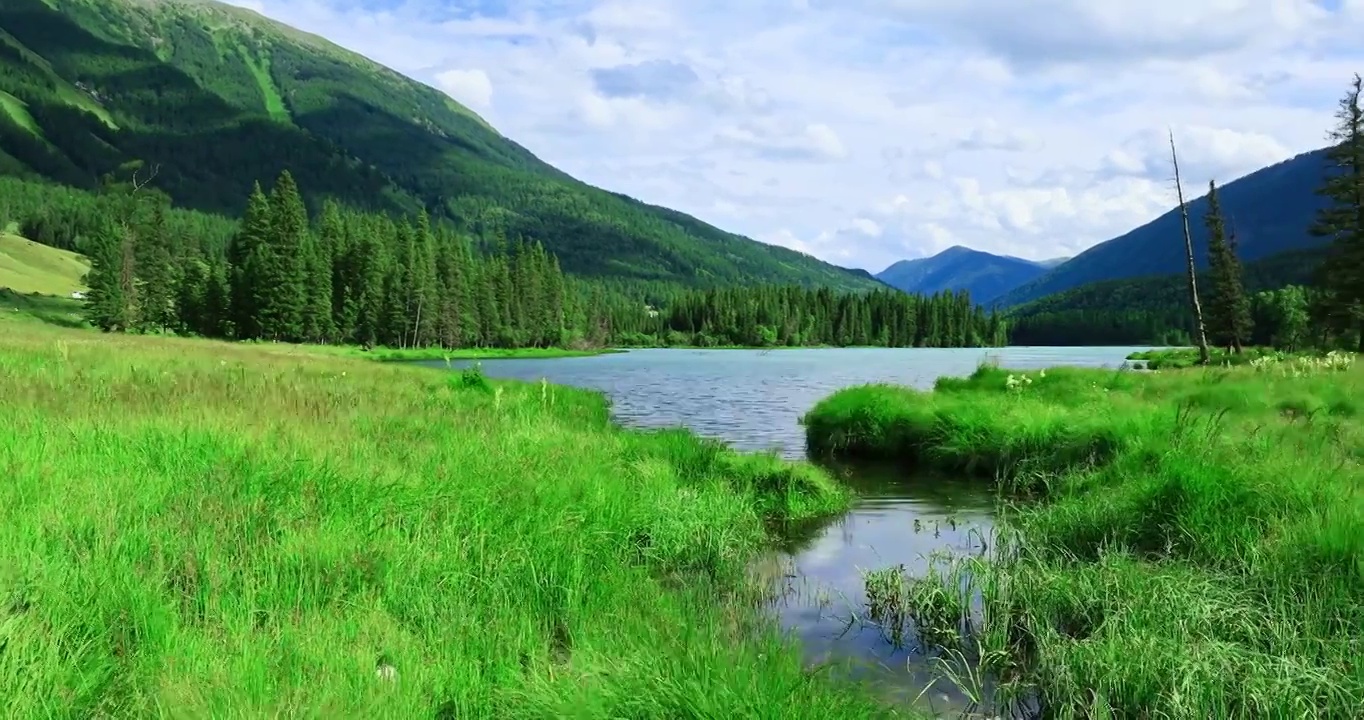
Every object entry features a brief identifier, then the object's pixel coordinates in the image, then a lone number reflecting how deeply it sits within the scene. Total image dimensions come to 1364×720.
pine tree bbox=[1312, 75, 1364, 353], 42.62
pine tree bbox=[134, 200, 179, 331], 92.25
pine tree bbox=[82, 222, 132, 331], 84.38
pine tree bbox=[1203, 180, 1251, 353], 59.34
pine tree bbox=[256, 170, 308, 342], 84.12
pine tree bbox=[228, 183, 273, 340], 85.06
